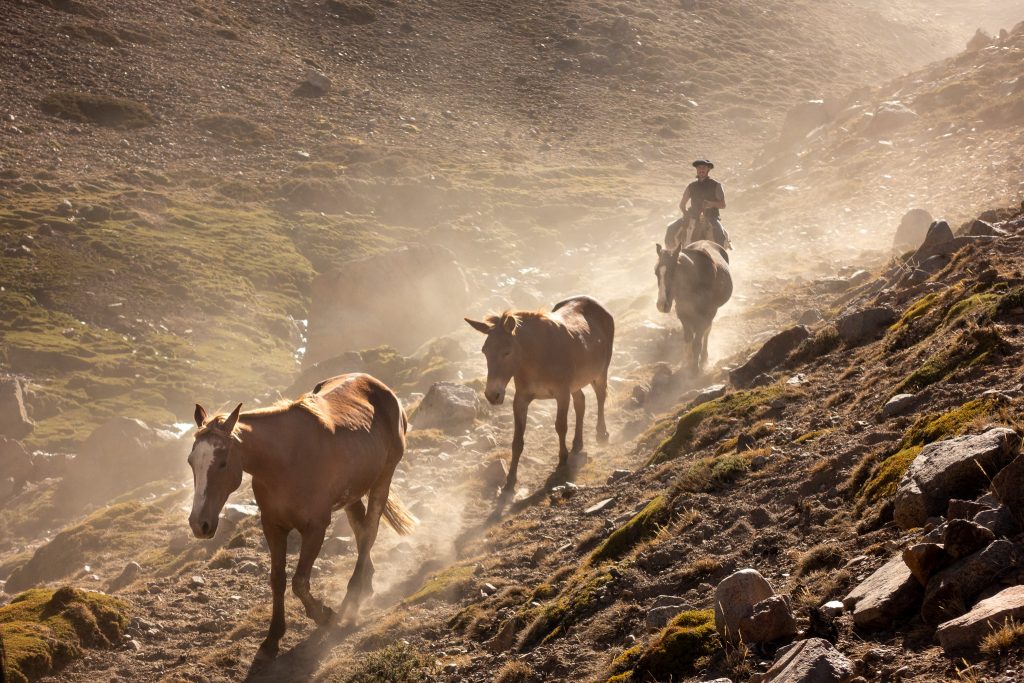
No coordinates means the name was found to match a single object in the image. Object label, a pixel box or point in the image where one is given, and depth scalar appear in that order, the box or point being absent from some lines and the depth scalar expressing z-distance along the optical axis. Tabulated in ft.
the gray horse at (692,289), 64.69
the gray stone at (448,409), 63.87
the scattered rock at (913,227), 83.66
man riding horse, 72.43
